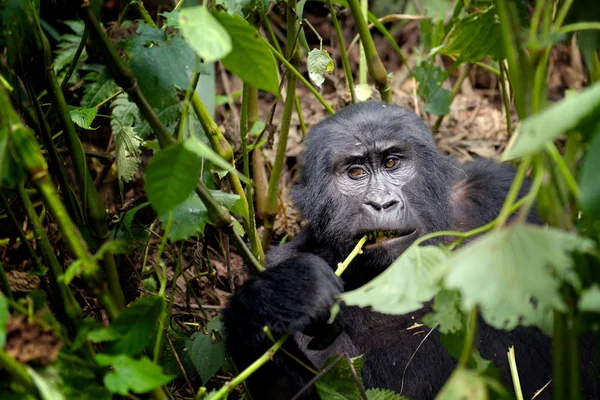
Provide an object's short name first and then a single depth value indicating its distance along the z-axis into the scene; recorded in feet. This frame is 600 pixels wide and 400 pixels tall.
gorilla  9.36
